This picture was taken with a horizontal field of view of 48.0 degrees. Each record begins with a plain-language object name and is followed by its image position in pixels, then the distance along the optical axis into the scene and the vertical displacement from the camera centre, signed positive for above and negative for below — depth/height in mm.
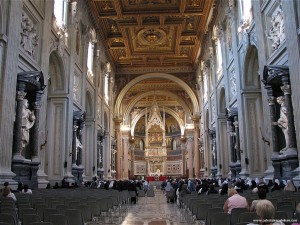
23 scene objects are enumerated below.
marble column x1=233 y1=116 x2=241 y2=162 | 17344 +1615
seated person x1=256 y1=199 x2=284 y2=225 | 3111 -393
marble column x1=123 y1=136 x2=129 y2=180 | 37312 +1973
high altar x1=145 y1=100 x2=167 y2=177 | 44875 +3174
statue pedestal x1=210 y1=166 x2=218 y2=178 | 23859 +10
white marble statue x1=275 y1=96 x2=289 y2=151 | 11578 +1754
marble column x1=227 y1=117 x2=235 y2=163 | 18562 +1825
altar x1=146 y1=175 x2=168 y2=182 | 40434 -717
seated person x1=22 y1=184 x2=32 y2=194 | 10172 -478
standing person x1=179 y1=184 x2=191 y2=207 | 13884 -818
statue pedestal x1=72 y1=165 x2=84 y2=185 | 17984 +13
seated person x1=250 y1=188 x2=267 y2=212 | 4656 -331
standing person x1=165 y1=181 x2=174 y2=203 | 16516 -1120
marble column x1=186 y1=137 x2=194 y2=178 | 37031 +2034
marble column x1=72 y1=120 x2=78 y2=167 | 17938 +1388
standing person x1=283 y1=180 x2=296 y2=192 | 9472 -452
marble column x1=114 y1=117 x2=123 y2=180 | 34219 +2388
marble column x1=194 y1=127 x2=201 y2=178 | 33381 +1750
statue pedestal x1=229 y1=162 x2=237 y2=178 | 18225 +46
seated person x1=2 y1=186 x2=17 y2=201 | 7223 -396
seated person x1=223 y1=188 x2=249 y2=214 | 5936 -559
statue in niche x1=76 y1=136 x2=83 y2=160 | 18672 +1594
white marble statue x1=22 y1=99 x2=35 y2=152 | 11930 +1896
